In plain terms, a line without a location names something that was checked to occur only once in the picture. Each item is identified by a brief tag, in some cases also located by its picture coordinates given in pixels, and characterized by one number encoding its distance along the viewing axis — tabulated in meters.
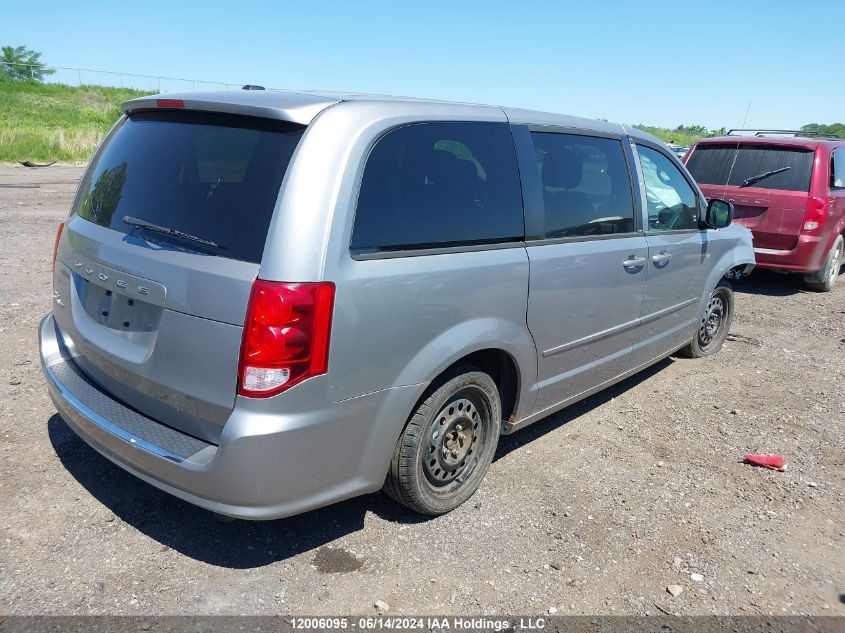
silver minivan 2.55
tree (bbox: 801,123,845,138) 56.46
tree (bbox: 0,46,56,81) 49.06
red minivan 8.16
